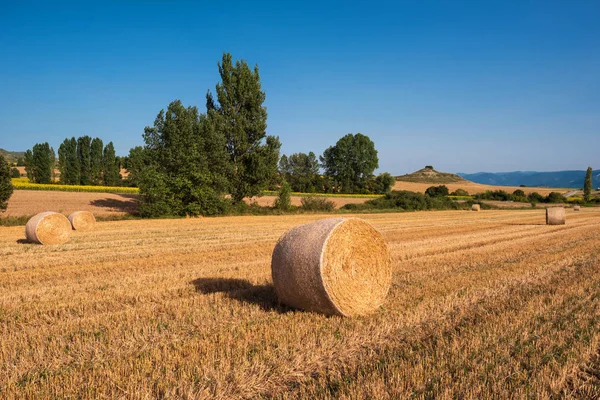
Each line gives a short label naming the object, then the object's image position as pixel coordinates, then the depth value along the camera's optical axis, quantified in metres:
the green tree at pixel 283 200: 36.41
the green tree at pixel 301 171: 75.31
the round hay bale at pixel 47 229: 14.49
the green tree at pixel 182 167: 28.70
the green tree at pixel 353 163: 76.75
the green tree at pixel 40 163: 73.62
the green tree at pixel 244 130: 33.75
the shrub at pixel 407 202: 44.10
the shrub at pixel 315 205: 38.64
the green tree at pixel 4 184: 24.61
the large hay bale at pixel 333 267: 6.08
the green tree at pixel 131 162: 61.60
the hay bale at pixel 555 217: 24.19
